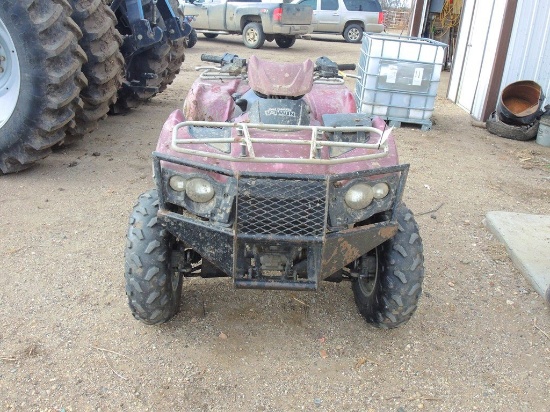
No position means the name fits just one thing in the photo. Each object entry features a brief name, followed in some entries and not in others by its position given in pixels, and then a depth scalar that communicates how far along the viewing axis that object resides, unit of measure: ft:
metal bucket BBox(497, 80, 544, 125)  23.42
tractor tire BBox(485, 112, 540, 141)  23.17
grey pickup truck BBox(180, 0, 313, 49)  49.78
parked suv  59.67
